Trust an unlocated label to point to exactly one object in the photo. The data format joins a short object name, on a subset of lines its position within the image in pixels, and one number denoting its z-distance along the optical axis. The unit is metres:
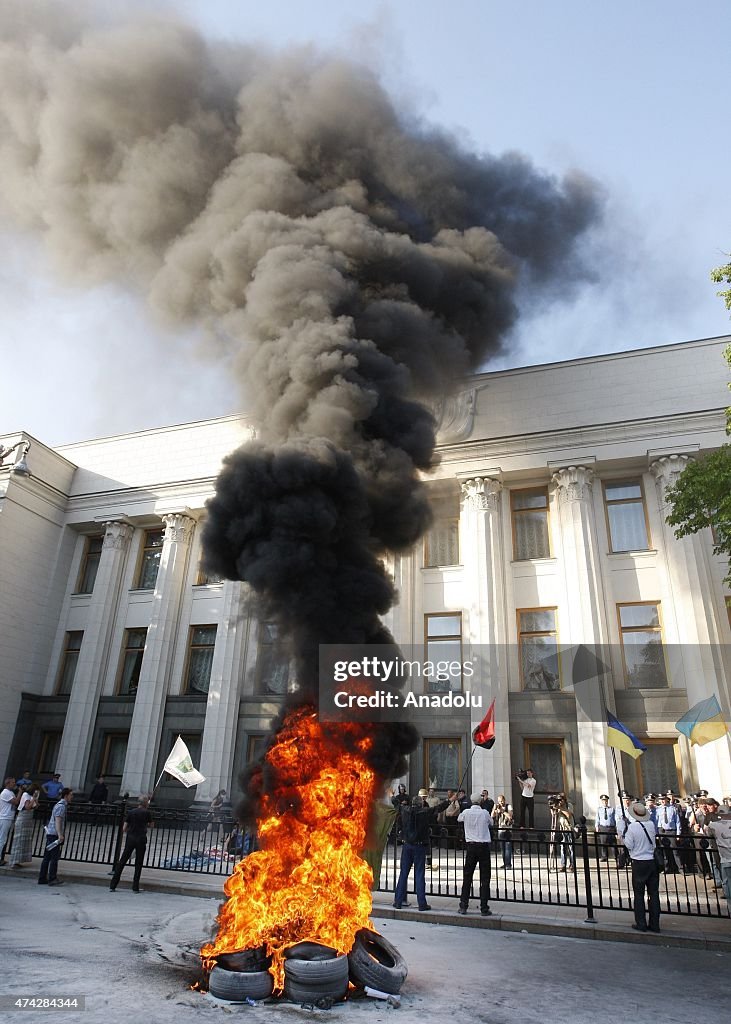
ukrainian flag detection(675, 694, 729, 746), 13.98
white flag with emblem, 13.84
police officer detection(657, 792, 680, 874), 13.27
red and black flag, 13.40
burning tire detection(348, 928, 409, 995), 5.32
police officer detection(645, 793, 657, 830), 13.81
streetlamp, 23.73
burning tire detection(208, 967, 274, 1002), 5.08
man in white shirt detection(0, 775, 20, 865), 11.51
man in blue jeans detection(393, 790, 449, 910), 9.22
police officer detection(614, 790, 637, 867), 8.45
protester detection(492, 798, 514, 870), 13.48
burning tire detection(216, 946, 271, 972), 5.21
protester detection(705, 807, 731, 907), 8.52
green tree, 10.75
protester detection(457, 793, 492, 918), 9.02
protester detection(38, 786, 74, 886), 10.45
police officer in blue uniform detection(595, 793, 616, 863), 14.24
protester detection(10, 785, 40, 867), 11.61
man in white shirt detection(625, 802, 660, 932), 8.09
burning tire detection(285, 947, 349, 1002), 5.10
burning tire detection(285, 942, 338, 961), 5.27
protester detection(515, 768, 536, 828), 16.55
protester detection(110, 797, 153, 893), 10.11
